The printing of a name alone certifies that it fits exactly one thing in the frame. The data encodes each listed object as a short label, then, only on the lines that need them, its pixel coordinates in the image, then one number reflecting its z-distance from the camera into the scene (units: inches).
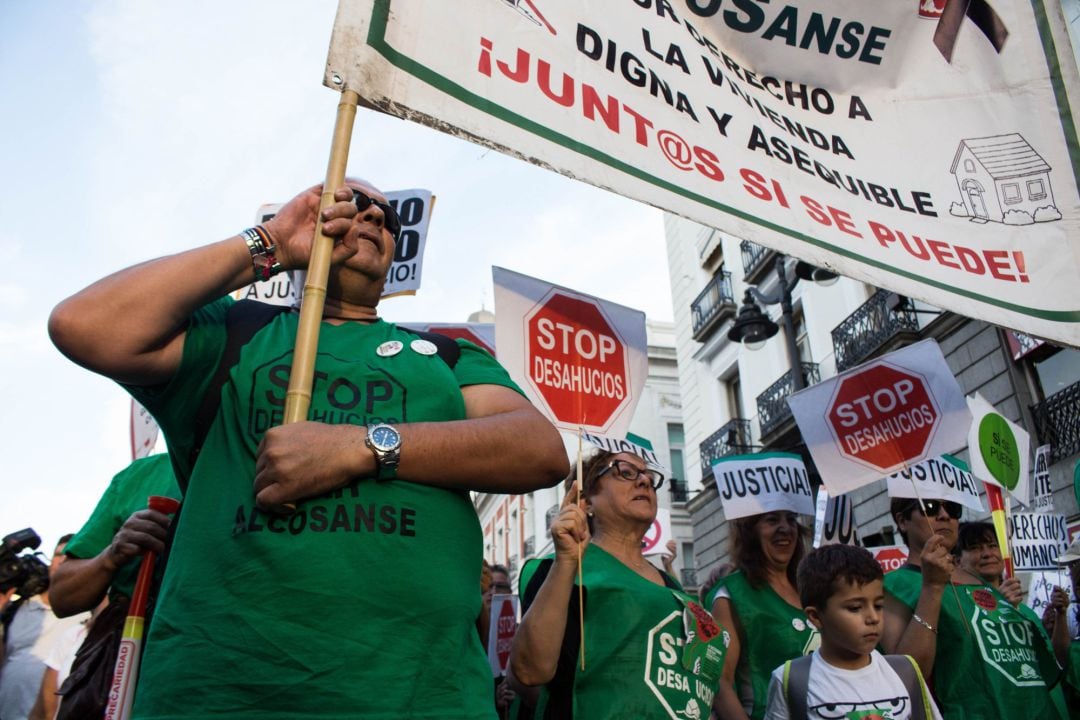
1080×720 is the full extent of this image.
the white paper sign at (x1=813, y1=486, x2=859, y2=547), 253.0
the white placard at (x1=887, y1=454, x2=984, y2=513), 185.9
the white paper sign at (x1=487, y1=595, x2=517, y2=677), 246.5
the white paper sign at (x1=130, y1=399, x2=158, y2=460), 165.3
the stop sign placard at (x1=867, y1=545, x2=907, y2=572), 305.1
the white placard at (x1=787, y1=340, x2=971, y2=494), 188.7
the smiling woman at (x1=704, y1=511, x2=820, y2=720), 145.1
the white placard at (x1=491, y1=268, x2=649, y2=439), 149.4
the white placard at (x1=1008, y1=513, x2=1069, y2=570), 253.1
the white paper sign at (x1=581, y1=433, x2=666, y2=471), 148.4
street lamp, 357.4
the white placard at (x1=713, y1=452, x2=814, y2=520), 188.1
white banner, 80.7
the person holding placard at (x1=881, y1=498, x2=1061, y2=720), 142.8
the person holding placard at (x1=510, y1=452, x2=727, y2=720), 107.3
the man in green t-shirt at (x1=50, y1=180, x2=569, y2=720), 55.3
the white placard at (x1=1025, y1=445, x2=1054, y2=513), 269.3
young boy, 123.1
